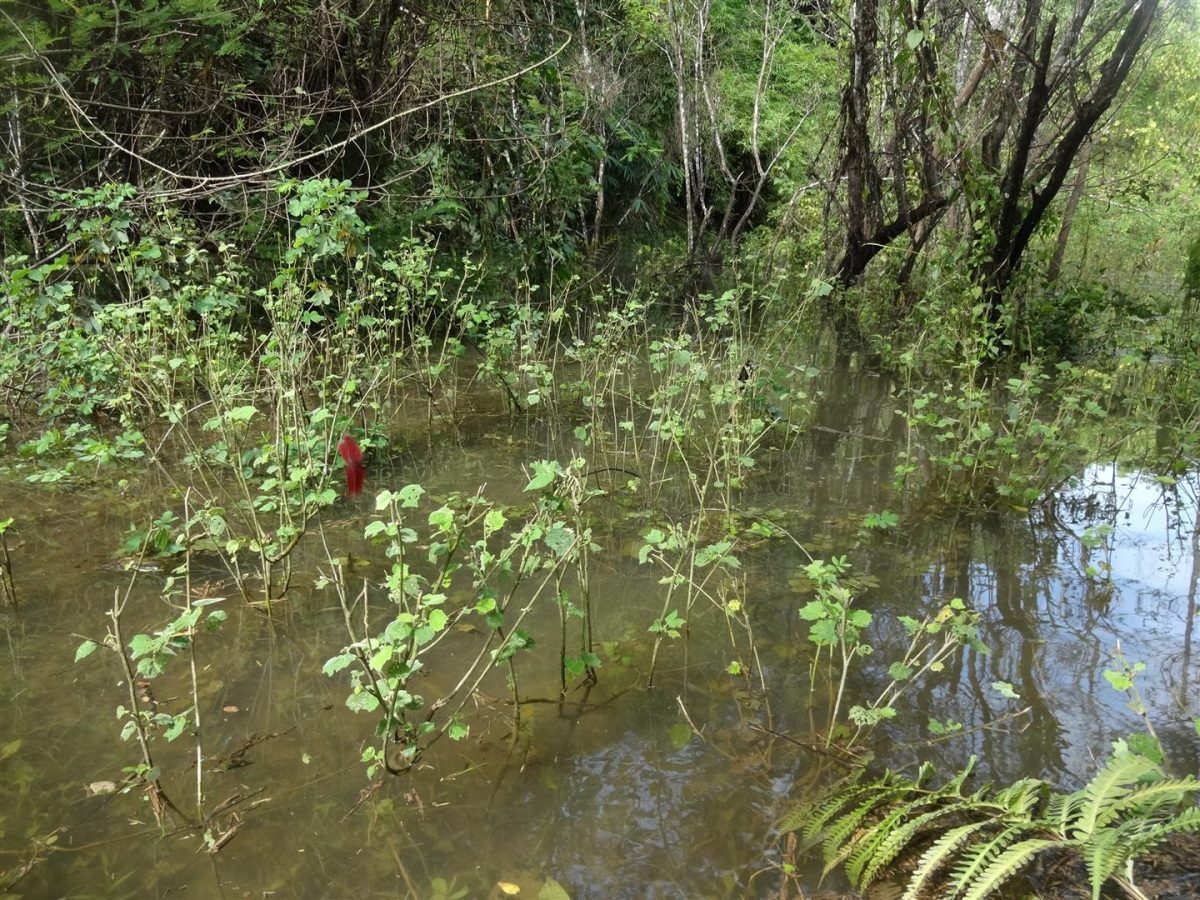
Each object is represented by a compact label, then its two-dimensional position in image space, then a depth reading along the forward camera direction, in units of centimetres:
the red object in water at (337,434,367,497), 341
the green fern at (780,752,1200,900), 175
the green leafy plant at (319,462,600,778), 215
